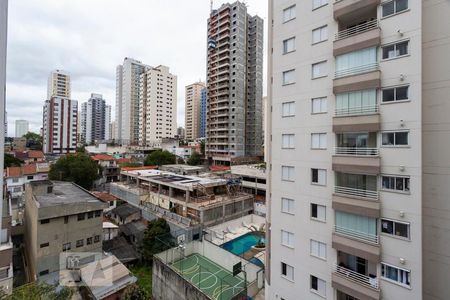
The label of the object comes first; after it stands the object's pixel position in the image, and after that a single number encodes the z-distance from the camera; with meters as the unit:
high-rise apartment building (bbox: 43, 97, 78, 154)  80.25
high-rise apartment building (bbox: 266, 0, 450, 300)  9.45
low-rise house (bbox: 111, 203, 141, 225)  29.60
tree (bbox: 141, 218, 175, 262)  22.20
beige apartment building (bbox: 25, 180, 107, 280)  18.88
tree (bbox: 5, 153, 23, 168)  50.07
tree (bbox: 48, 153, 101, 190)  41.62
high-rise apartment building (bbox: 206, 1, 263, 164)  61.72
